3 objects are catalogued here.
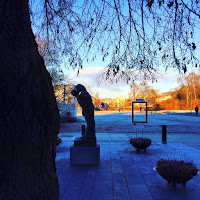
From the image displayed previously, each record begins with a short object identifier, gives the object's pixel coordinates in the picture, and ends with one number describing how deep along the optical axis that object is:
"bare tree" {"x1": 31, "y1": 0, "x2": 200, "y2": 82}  4.16
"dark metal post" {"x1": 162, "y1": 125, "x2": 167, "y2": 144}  13.97
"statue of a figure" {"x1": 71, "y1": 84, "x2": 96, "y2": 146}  8.48
